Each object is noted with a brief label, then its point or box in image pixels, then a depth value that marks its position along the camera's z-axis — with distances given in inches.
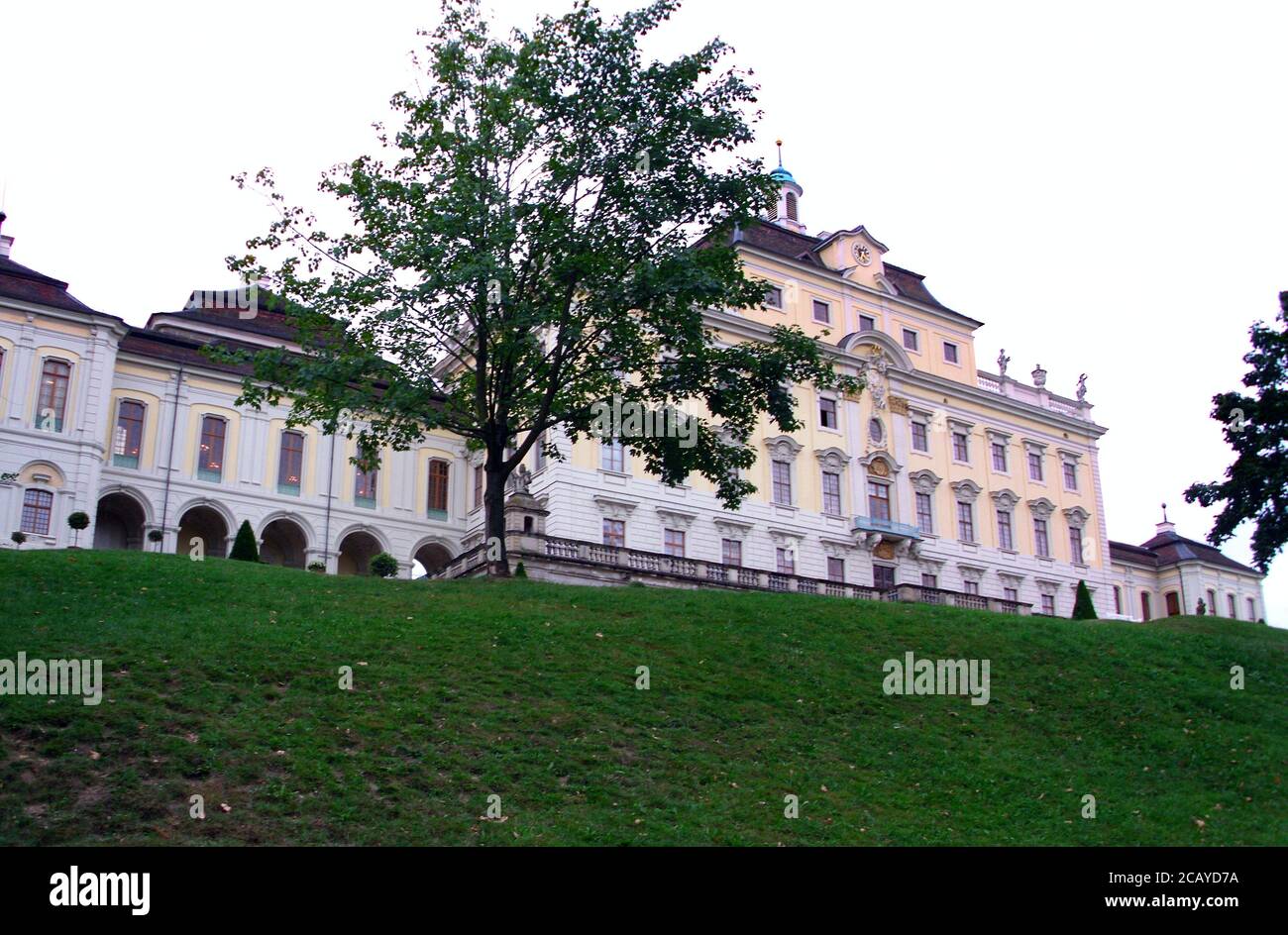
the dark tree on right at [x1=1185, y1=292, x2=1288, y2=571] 1405.0
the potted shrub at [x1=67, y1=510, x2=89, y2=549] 1477.6
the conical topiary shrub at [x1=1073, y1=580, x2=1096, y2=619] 1684.3
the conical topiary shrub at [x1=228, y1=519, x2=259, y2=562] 1327.5
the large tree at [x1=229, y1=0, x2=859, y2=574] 1171.9
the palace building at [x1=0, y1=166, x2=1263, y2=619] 1710.1
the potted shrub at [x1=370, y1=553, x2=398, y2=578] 1600.6
